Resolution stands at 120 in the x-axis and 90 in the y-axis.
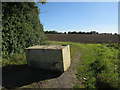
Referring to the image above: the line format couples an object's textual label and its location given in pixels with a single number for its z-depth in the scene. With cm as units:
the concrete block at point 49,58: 339
